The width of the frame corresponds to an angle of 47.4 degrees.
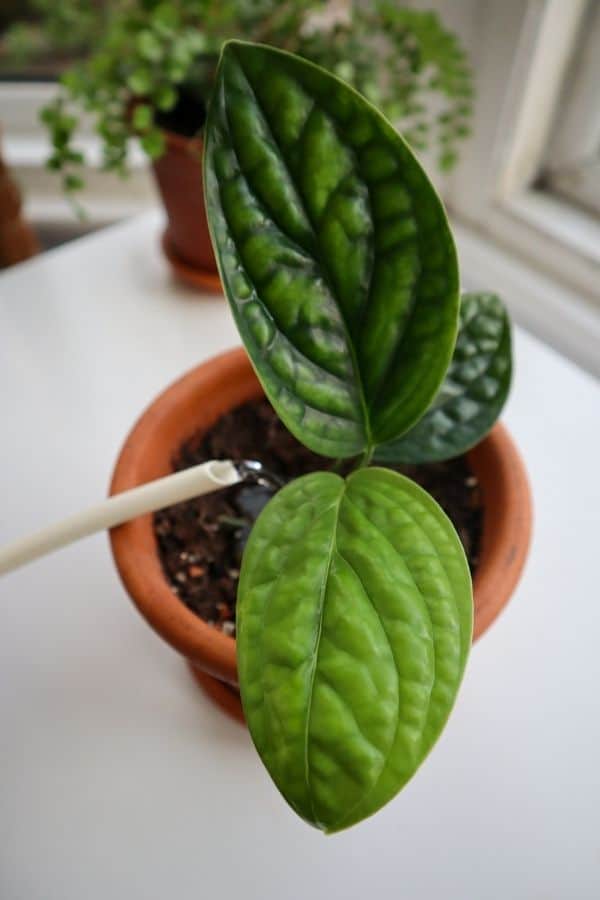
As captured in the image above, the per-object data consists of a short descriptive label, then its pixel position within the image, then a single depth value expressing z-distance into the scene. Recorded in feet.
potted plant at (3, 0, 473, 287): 2.19
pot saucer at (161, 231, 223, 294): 2.72
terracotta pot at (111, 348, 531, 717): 1.39
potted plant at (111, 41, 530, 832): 0.99
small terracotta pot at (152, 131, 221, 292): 2.36
